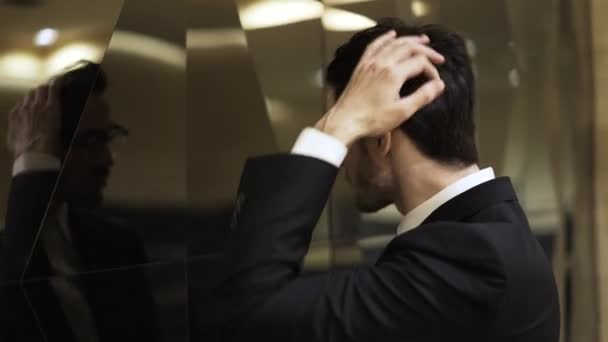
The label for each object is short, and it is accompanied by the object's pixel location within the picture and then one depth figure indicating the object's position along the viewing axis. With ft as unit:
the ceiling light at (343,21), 9.63
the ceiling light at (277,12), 8.37
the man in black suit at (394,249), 5.60
